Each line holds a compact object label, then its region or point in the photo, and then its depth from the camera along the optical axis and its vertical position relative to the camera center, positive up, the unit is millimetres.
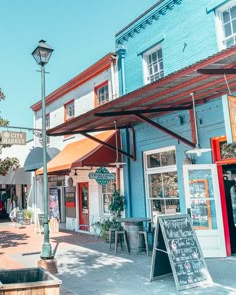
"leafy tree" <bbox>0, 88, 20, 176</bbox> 11672 +1592
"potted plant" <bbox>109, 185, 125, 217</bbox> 10547 -188
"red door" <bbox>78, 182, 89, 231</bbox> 13507 -206
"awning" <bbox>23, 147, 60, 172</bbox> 15238 +2299
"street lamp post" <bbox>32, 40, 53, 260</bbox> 7029 +2985
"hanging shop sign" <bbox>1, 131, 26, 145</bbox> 8750 +1907
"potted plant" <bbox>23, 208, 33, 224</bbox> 17688 -716
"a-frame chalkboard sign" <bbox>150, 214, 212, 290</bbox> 5426 -1052
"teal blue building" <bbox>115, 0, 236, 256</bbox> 7816 +2126
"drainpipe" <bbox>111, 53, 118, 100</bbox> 11492 +4535
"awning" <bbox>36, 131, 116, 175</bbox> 10297 +1617
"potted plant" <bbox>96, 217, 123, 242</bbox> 10047 -895
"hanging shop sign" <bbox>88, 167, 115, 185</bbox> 9797 +742
